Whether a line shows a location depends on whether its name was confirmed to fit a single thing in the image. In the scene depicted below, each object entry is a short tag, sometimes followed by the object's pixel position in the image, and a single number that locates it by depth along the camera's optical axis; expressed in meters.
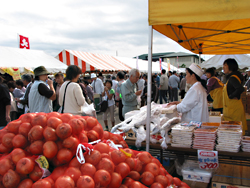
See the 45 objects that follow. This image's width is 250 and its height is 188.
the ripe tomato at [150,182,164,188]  1.60
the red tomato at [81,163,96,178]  1.39
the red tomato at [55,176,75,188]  1.26
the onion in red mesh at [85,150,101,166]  1.46
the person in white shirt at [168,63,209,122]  3.06
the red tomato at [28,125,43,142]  1.50
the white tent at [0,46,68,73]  9.78
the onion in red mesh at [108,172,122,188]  1.44
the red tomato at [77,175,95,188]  1.29
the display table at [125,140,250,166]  2.42
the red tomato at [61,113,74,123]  1.70
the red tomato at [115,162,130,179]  1.52
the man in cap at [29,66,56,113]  3.83
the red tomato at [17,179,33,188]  1.35
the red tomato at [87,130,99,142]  1.72
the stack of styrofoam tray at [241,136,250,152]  2.44
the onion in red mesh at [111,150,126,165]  1.58
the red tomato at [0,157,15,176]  1.41
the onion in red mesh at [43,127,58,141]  1.48
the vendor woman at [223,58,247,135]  3.58
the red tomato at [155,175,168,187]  1.66
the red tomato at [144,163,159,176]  1.71
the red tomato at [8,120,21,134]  1.66
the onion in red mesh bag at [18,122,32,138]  1.59
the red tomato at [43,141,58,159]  1.43
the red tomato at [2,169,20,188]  1.34
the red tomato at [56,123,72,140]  1.49
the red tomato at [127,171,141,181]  1.65
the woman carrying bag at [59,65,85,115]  3.31
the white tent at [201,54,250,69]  10.08
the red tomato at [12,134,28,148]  1.54
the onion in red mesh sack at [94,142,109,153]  1.59
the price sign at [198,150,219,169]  2.41
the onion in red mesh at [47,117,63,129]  1.56
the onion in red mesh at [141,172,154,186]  1.63
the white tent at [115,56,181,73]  18.93
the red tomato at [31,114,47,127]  1.60
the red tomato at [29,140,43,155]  1.47
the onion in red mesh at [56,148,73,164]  1.45
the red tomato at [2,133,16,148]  1.58
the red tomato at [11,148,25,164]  1.43
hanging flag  12.41
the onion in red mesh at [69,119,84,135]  1.57
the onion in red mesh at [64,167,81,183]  1.35
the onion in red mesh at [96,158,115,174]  1.45
